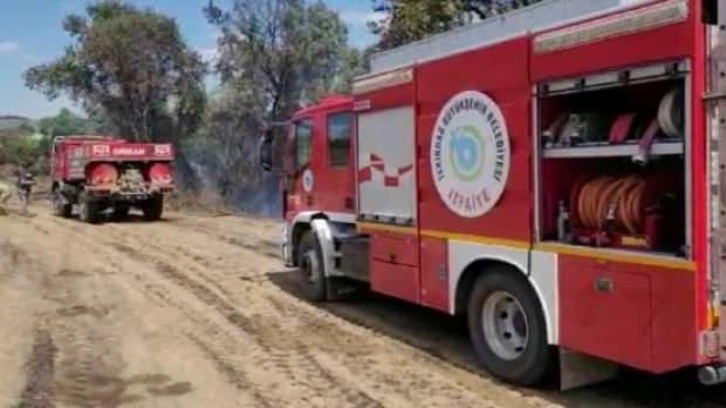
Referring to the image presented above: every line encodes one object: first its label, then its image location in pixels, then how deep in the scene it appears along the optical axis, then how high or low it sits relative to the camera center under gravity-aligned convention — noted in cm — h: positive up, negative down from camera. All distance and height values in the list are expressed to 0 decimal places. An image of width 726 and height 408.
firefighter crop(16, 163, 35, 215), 2715 +15
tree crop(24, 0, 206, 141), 3244 +498
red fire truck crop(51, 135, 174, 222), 2262 +44
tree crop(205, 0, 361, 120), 3122 +542
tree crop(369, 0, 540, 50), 1905 +421
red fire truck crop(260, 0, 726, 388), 453 +0
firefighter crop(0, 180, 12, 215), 2597 -19
